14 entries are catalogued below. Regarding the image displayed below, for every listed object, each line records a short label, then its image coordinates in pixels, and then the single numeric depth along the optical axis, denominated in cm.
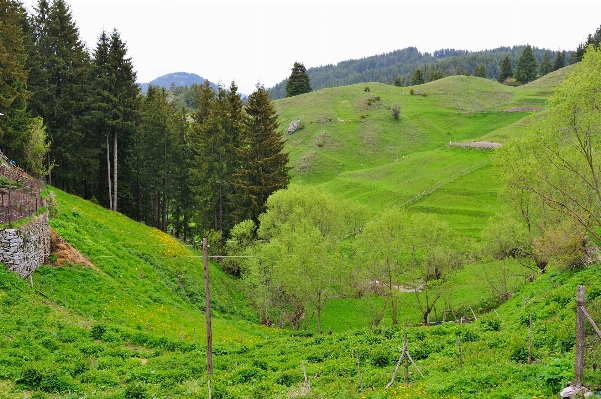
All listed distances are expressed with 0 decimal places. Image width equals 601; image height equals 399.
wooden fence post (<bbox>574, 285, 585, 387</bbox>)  1000
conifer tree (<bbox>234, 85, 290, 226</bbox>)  4834
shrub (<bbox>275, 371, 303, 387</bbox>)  1728
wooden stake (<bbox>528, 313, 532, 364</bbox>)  1488
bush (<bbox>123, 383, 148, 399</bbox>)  1519
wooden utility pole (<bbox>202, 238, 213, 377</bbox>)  1784
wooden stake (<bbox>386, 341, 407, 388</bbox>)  1505
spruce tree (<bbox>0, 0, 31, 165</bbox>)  3922
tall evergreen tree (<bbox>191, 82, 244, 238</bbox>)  4888
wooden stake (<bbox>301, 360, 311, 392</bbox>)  1530
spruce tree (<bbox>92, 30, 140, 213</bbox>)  4688
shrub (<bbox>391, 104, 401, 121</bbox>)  10238
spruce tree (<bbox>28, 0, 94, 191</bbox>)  4662
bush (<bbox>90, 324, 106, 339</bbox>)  2168
